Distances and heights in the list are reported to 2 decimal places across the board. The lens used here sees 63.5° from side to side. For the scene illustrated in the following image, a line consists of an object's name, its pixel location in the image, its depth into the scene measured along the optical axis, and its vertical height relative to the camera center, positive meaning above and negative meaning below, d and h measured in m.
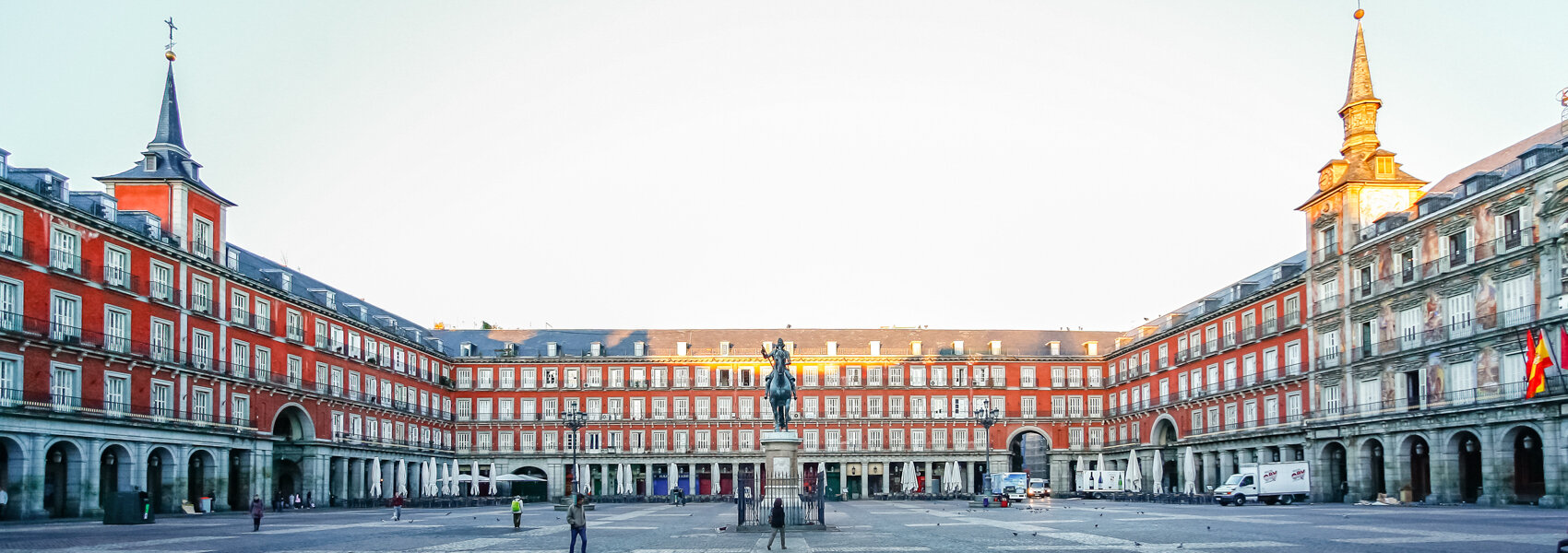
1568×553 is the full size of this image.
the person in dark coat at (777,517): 26.50 -2.98
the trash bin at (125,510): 41.31 -4.14
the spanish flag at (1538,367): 41.22 -0.02
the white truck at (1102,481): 84.62 -7.37
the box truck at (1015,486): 74.56 -6.85
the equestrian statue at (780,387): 37.47 -0.36
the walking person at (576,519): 25.23 -2.83
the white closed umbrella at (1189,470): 67.62 -5.42
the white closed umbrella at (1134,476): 77.56 -6.43
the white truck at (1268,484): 58.69 -5.33
